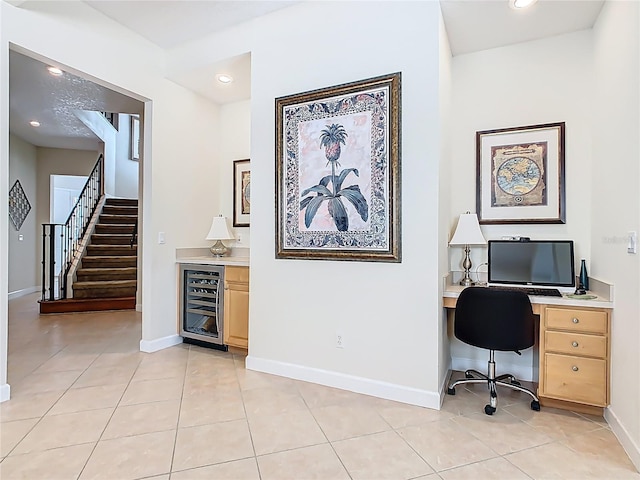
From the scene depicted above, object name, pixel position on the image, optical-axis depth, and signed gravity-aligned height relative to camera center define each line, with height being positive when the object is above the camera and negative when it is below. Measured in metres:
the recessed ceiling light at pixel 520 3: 2.51 +1.65
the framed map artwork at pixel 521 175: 2.93 +0.55
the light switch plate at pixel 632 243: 1.93 -0.01
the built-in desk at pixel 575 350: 2.31 -0.72
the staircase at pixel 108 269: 5.59 -0.53
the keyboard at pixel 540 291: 2.51 -0.37
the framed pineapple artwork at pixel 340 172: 2.63 +0.52
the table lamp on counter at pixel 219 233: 4.06 +0.06
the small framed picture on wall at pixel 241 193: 4.27 +0.54
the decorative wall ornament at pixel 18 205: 6.62 +0.61
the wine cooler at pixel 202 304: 3.69 -0.69
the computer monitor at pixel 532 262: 2.81 -0.18
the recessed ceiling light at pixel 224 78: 3.71 +1.67
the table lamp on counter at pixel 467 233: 2.90 +0.05
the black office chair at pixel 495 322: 2.38 -0.55
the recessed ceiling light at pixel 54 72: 3.95 +1.85
